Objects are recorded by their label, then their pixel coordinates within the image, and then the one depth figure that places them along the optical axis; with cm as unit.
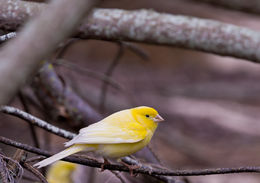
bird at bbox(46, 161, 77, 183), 593
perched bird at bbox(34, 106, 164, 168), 427
